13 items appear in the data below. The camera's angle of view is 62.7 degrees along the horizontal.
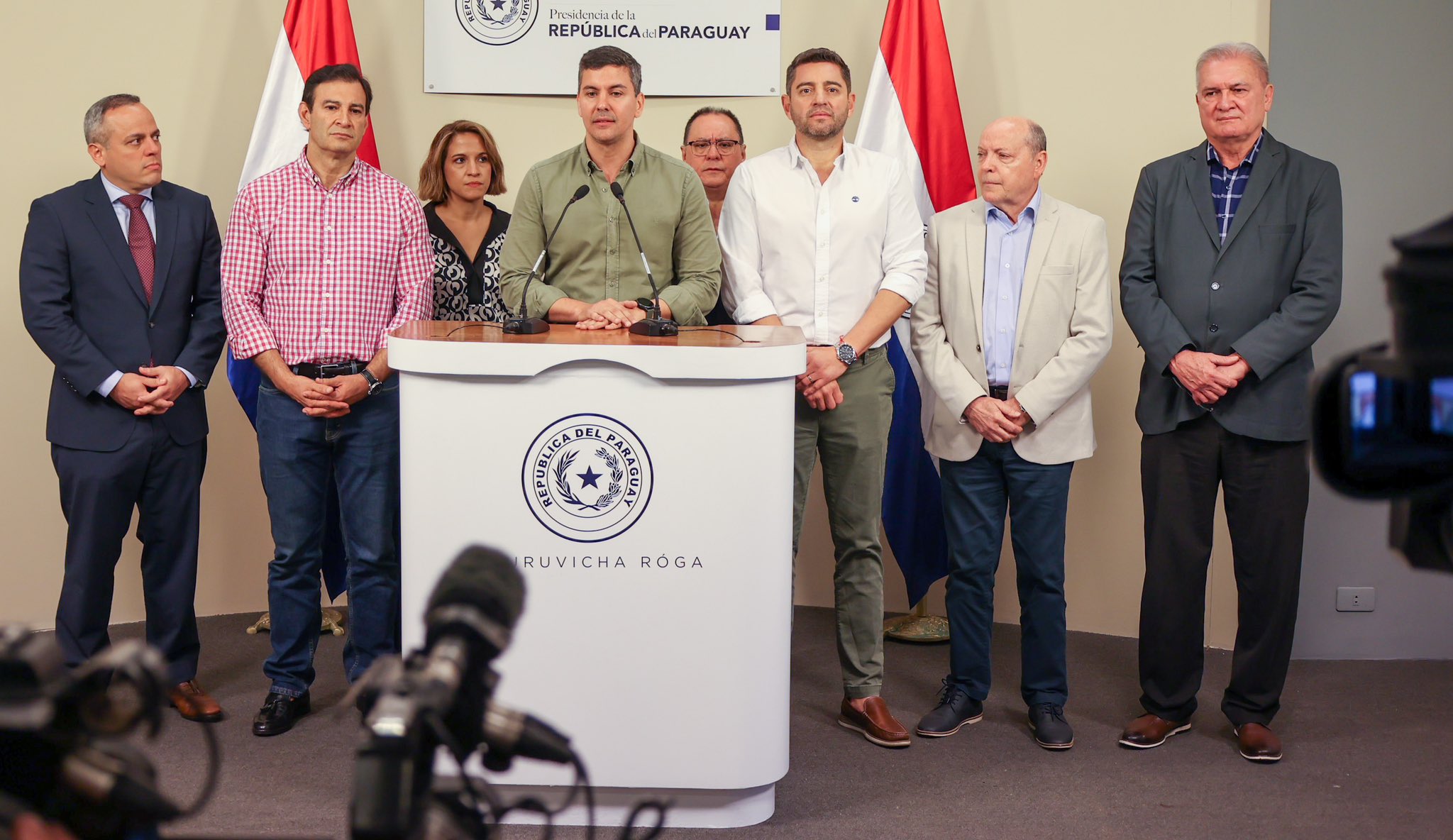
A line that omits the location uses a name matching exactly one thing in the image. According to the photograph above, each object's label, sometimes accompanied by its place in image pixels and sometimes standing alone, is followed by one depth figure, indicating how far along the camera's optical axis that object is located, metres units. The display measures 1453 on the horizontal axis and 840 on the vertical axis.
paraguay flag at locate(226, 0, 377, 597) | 3.95
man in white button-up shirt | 3.00
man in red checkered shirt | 3.03
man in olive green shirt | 2.78
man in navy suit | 3.04
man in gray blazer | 2.93
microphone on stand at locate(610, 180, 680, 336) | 2.36
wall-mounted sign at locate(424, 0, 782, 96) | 4.26
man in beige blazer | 3.05
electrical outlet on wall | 3.81
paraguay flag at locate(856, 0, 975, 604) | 4.04
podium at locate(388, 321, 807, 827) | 2.29
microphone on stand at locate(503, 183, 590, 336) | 2.40
